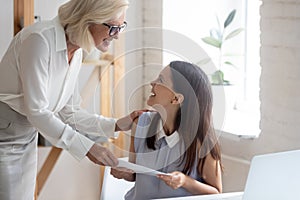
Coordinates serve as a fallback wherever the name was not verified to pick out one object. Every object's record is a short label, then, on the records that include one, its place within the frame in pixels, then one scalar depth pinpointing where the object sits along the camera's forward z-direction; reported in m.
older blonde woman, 2.83
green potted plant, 4.26
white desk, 2.67
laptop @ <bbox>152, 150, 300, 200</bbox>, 2.13
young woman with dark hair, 2.76
